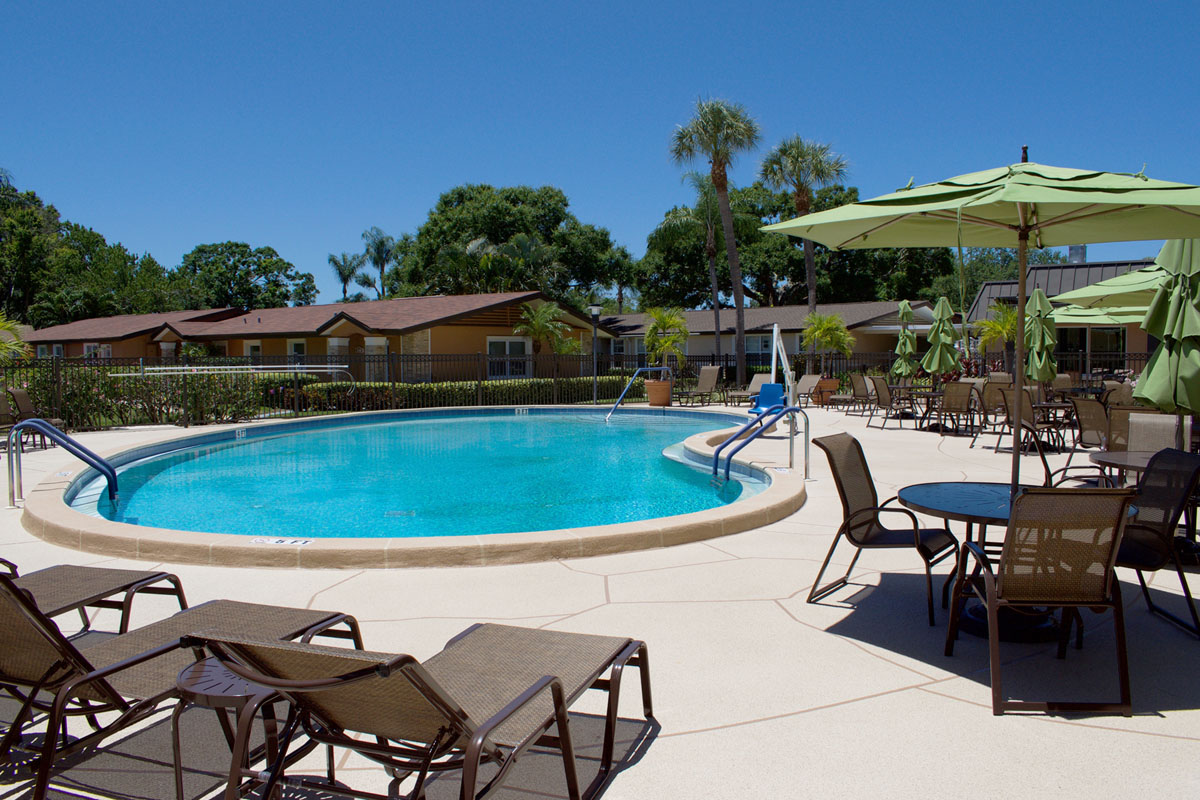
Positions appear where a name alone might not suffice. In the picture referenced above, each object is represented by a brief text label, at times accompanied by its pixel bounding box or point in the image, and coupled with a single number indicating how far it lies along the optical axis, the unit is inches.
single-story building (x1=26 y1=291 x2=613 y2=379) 1053.8
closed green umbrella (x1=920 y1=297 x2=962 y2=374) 577.3
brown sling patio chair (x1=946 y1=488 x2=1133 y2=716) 120.0
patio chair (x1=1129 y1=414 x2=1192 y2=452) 232.4
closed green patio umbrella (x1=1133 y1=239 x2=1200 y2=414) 206.8
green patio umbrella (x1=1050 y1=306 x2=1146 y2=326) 520.5
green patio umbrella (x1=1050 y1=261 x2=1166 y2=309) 353.1
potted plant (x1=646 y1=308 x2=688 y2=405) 1013.2
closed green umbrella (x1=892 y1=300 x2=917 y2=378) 661.3
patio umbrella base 150.0
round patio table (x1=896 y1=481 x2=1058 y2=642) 144.6
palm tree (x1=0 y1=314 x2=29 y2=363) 557.6
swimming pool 314.0
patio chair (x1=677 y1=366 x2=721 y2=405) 840.3
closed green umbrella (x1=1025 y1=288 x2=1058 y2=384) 452.8
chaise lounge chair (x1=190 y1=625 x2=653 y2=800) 72.4
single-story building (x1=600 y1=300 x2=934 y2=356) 1322.6
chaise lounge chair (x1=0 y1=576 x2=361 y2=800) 85.9
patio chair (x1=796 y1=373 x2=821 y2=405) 721.0
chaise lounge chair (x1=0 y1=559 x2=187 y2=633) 120.3
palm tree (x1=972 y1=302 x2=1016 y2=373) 828.7
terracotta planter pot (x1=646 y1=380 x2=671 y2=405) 828.0
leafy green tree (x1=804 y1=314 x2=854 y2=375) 956.0
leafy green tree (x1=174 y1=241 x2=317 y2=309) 2596.0
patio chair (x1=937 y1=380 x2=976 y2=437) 489.0
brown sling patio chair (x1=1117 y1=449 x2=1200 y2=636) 148.1
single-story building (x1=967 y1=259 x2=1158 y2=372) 951.6
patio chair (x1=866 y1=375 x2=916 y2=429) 569.6
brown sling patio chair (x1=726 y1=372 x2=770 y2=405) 740.2
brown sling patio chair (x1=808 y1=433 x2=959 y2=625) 161.5
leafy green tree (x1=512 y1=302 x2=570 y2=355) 1093.1
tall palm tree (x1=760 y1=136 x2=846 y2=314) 1196.5
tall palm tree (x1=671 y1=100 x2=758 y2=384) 1095.6
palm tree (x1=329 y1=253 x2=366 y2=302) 2854.3
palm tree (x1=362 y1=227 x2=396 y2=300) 2743.6
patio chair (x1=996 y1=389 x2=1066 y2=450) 395.5
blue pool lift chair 514.1
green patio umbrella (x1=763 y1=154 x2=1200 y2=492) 140.6
